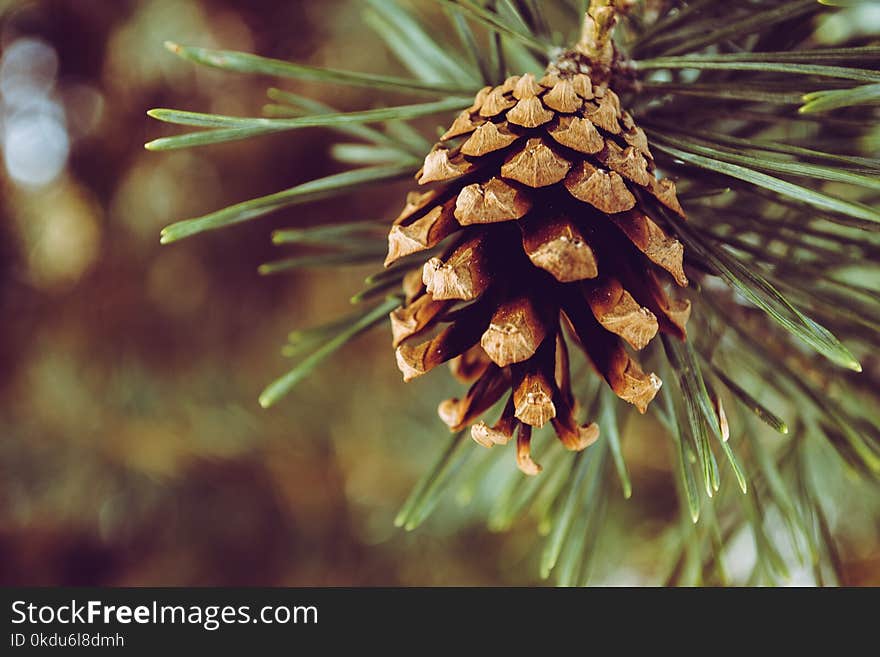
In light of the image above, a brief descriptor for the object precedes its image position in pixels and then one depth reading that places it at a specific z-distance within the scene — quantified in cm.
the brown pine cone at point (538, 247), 23
